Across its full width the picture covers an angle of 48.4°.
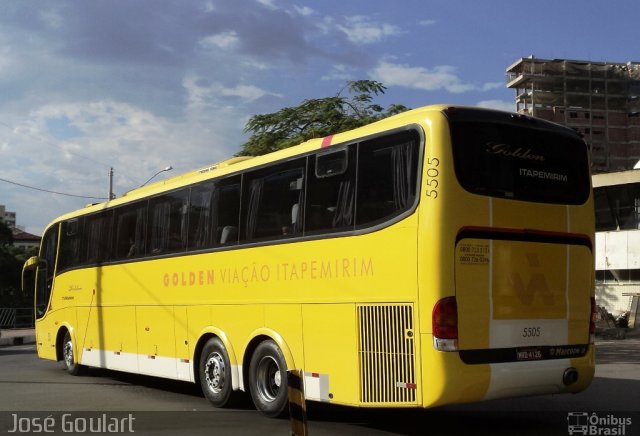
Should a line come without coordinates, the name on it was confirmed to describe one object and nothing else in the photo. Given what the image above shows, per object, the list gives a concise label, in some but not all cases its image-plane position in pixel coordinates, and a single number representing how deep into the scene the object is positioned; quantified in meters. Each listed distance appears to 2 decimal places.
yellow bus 6.97
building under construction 112.88
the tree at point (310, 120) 19.45
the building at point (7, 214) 126.29
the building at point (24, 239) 117.20
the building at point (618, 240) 34.06
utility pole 41.08
